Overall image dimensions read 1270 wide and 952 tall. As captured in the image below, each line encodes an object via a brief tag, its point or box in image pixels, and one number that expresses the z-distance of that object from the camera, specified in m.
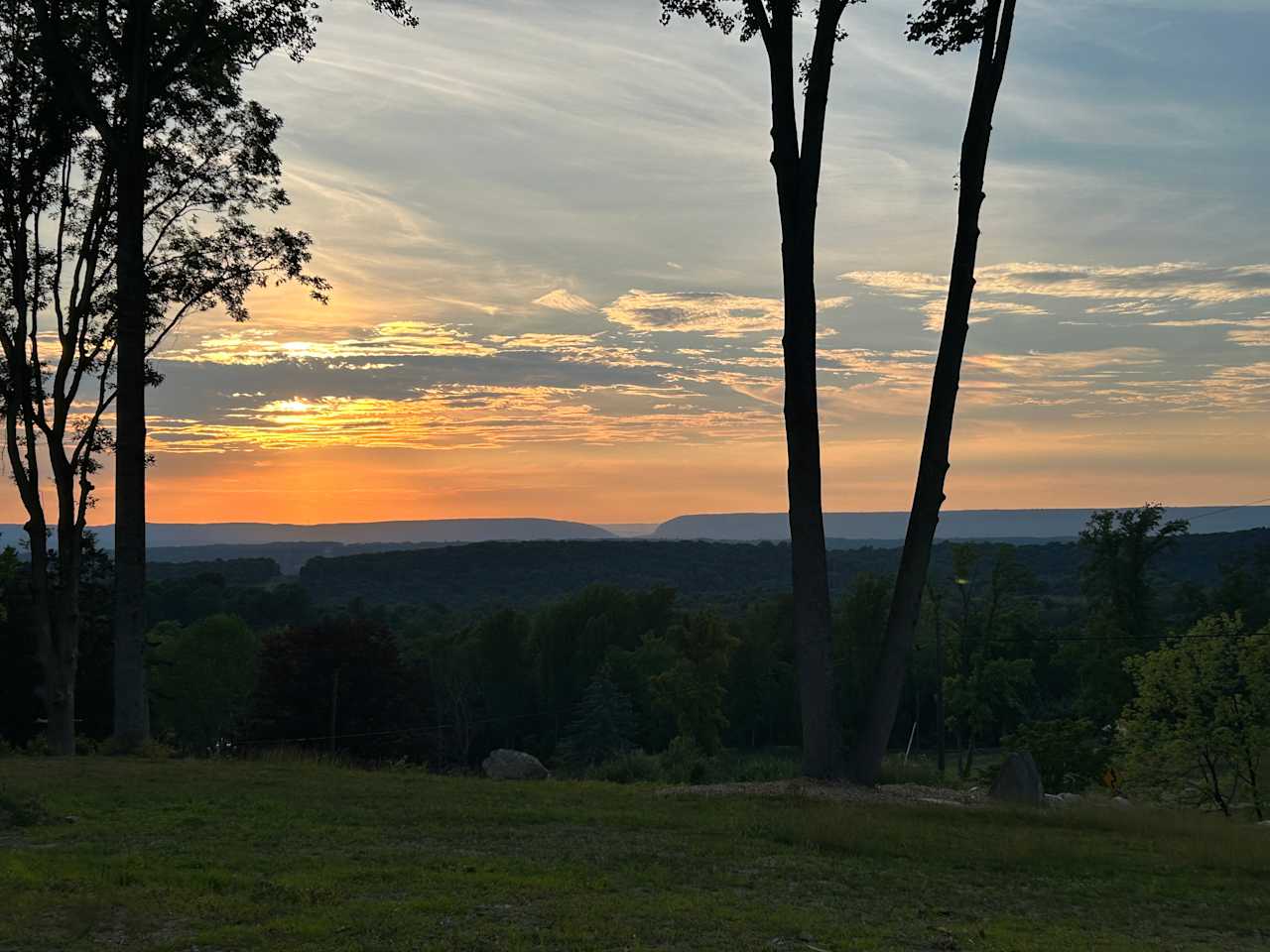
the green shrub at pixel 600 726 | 67.44
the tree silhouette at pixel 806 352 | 16.72
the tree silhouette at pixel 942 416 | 16.70
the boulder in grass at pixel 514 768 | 22.84
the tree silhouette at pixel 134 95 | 19.47
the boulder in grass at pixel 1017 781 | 18.38
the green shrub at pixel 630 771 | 32.09
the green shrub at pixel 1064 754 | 42.69
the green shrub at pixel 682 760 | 29.90
